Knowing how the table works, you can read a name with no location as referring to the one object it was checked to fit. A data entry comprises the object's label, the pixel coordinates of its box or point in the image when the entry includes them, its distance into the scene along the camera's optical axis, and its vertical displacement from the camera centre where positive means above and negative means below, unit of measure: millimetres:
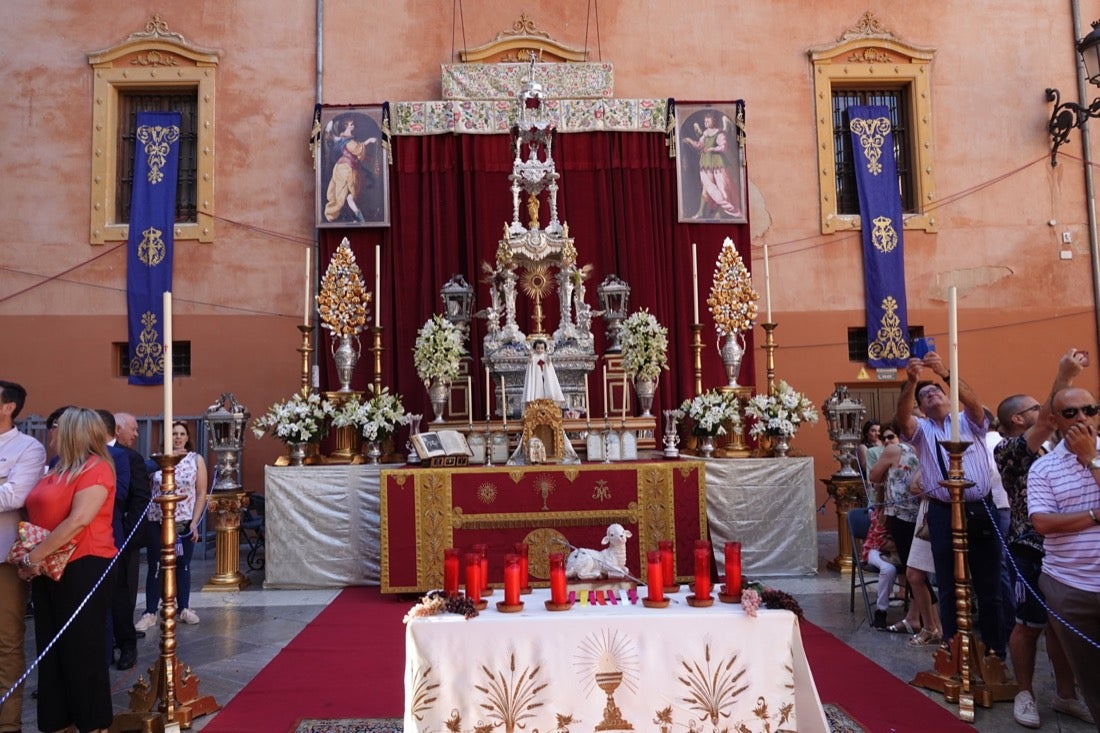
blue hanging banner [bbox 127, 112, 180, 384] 10258 +2295
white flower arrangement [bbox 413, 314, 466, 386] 7695 +715
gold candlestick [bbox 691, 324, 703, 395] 8109 +748
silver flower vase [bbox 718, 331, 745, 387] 8047 +632
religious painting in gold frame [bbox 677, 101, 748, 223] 10258 +3189
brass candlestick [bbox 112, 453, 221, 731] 3945 -1162
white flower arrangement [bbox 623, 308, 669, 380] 7707 +723
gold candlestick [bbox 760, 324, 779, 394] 7816 +697
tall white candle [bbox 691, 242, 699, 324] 7828 +1197
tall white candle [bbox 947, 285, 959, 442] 3939 +251
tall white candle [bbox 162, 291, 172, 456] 3973 +299
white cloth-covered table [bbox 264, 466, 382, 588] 7273 -821
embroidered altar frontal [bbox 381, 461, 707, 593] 6691 -702
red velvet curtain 10078 +2380
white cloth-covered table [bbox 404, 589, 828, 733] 3129 -924
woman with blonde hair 3641 -682
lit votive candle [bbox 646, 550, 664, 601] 3320 -611
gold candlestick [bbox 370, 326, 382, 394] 7981 +756
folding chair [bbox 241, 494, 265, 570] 8719 -1018
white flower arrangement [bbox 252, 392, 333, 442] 7430 +127
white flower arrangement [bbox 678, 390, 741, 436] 7496 +98
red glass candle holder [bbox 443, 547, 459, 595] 3420 -591
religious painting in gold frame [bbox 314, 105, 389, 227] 10094 +3190
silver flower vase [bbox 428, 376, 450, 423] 7879 +327
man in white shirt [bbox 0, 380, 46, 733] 3740 -570
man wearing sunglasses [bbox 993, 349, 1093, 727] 3887 -799
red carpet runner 3963 -1371
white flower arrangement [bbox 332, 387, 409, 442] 7496 +125
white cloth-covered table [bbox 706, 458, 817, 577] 7367 -797
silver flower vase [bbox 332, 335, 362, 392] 8109 +686
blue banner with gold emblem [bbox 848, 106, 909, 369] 10477 +2156
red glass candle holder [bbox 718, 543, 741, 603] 3371 -630
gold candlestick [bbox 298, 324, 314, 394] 7770 +669
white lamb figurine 4062 -661
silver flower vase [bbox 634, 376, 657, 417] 7801 +316
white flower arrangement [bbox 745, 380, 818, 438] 7449 +78
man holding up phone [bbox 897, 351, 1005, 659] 4523 -488
